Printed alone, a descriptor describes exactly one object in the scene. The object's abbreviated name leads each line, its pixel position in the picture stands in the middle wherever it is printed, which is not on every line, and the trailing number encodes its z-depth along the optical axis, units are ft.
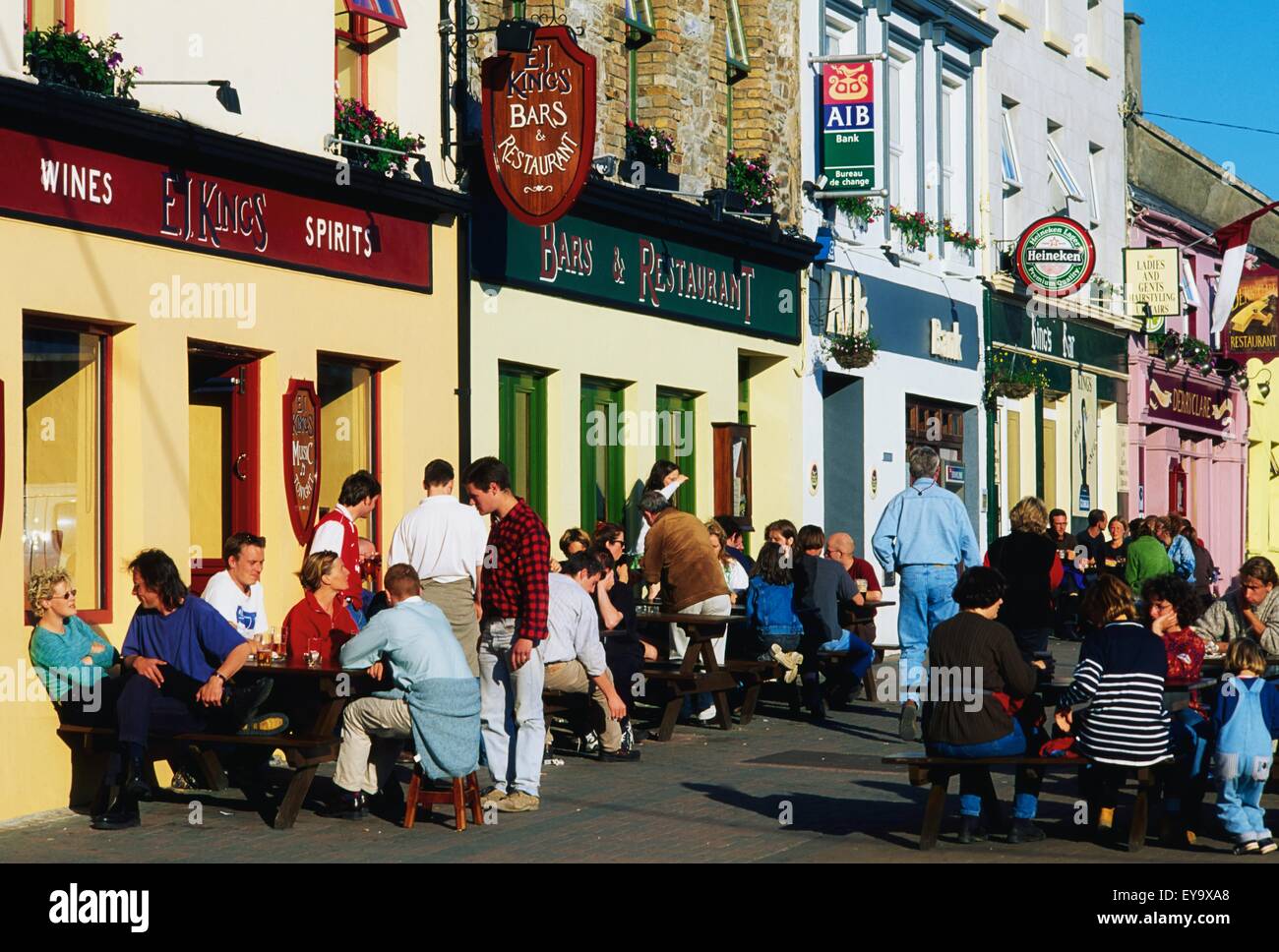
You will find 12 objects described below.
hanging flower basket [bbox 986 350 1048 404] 88.89
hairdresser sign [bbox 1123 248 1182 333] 104.83
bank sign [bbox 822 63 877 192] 73.31
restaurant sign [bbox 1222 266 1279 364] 118.62
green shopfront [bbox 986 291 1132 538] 90.68
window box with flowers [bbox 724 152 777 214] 68.90
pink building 109.70
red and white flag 105.29
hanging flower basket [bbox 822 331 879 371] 73.87
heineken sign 87.25
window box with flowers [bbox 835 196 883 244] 75.92
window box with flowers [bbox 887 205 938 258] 80.74
